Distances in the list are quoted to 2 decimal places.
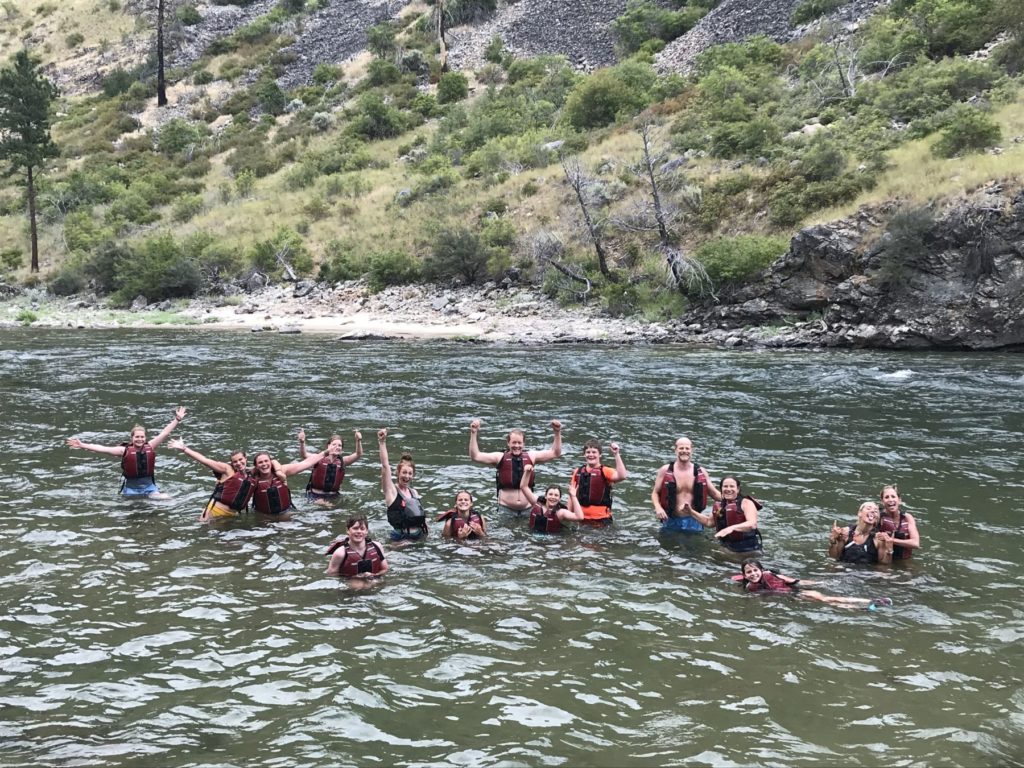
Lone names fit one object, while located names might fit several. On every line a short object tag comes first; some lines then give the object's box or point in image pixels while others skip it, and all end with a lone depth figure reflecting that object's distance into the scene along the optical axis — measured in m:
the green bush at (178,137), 60.94
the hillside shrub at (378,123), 57.09
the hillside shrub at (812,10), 50.84
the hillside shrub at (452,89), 60.16
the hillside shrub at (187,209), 48.78
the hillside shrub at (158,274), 39.47
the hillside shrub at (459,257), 35.97
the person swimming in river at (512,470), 11.61
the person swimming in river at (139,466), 12.02
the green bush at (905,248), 25.34
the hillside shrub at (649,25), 59.25
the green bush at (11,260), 46.06
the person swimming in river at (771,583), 8.50
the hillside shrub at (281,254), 40.34
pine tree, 43.62
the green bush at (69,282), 42.09
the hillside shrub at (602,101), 47.50
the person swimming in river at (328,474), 12.16
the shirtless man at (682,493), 10.57
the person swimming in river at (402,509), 10.45
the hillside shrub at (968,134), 28.64
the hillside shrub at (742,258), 28.41
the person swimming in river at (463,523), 10.41
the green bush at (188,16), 79.38
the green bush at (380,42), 69.38
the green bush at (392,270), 37.09
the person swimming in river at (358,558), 9.05
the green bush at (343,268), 38.53
